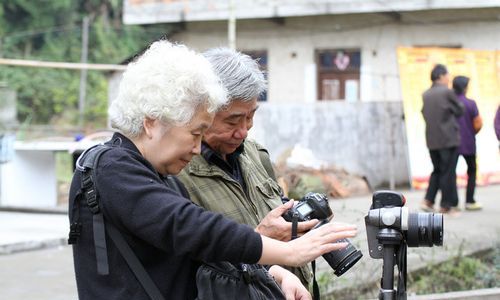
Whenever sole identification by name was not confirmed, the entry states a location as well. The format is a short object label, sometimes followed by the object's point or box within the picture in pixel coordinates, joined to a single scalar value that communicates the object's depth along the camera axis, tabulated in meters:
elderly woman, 2.18
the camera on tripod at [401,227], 2.53
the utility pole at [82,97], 28.16
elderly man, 2.78
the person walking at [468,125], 10.32
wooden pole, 12.49
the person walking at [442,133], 9.89
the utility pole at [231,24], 17.94
